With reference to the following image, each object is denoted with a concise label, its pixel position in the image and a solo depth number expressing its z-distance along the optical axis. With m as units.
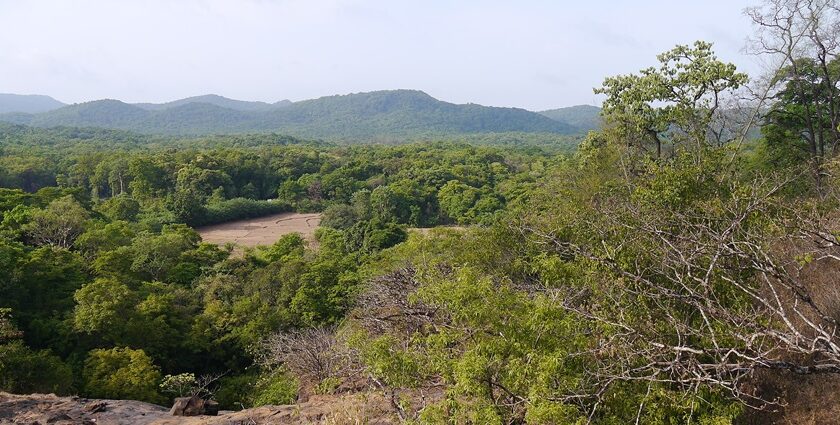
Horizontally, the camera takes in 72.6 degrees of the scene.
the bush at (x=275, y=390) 12.04
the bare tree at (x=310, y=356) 10.45
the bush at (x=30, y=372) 11.66
